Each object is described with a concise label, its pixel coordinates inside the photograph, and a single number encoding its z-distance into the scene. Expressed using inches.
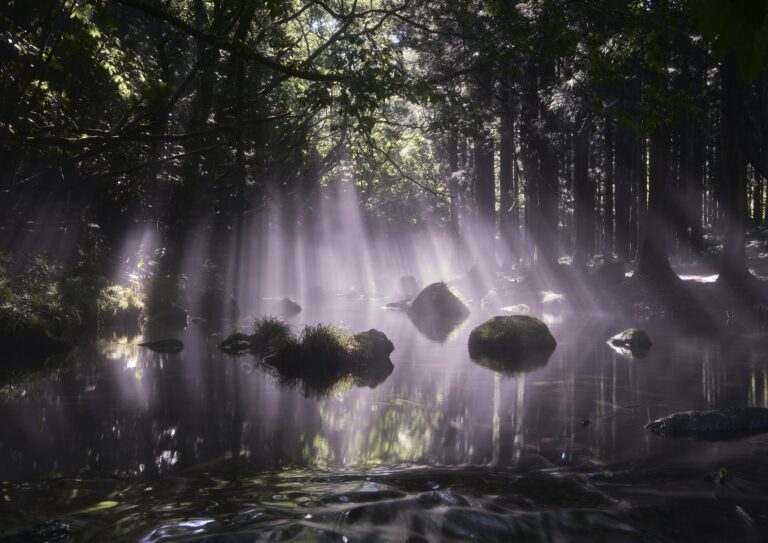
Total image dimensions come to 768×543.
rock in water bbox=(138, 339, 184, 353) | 650.2
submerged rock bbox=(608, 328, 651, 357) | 663.1
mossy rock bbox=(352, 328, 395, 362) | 583.8
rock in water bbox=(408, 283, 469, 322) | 1091.9
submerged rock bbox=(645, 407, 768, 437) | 335.3
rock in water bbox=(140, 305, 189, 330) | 921.1
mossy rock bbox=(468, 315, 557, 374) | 633.6
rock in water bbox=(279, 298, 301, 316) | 1167.9
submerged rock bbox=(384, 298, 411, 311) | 1284.4
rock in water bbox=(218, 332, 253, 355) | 661.9
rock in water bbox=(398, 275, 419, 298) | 1834.6
